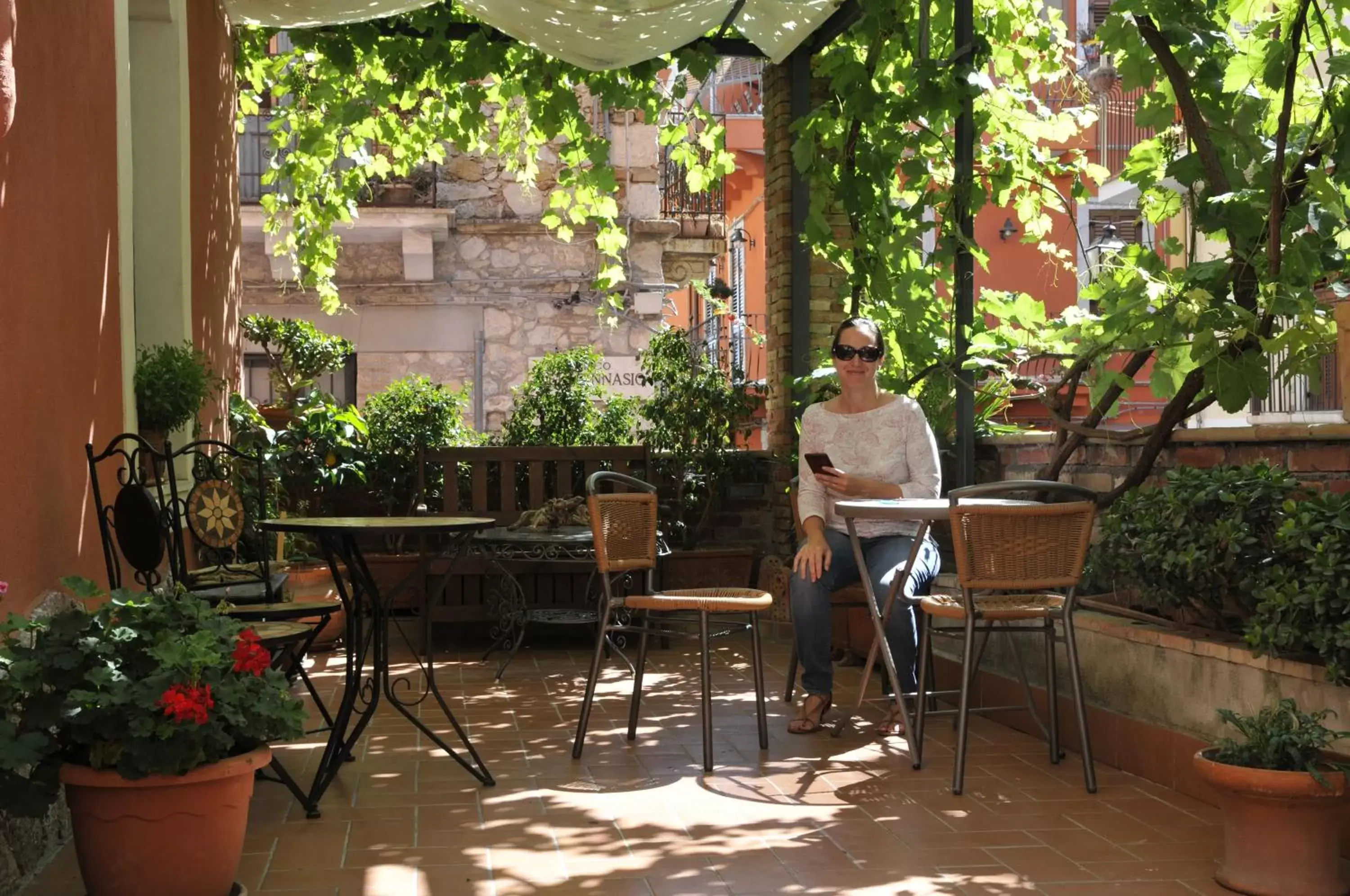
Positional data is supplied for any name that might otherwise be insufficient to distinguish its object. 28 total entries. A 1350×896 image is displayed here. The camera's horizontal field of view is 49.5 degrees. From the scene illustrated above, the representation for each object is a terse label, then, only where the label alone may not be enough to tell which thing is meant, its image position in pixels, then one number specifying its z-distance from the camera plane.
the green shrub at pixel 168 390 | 5.18
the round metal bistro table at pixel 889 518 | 4.50
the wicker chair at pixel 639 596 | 4.71
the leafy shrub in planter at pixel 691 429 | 8.23
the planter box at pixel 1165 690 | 3.83
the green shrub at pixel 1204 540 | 4.00
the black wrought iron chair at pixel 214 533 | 4.90
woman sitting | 5.05
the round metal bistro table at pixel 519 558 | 6.80
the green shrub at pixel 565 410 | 8.45
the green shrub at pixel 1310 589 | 3.53
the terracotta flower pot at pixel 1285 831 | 3.24
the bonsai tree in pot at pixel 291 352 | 8.31
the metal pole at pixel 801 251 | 8.20
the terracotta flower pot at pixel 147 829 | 3.04
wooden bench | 7.42
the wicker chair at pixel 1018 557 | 4.22
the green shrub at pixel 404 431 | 8.27
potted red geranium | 3.01
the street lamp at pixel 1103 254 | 5.56
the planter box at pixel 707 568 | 7.93
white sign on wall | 13.42
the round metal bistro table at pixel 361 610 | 4.09
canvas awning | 6.54
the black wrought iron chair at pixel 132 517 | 4.13
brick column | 8.28
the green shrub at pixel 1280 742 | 3.29
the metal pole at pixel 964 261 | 5.93
